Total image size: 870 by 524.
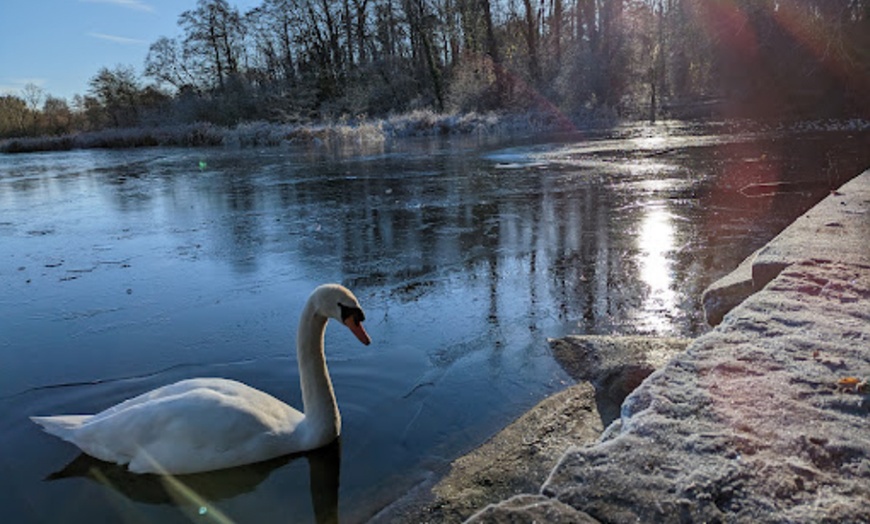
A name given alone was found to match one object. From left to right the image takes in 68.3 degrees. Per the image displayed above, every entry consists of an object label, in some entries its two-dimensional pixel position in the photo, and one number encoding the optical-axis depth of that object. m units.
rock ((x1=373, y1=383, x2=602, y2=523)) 2.85
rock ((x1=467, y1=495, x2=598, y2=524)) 1.79
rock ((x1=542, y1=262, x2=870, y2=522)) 1.81
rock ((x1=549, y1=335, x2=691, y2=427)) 3.80
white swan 3.28
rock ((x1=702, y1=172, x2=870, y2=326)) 4.01
